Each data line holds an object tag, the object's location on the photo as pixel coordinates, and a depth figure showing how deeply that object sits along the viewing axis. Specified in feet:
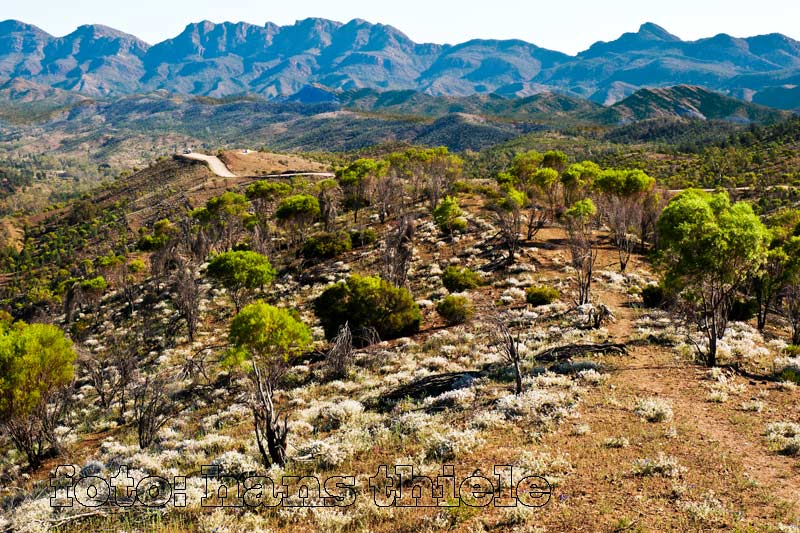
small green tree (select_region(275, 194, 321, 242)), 202.80
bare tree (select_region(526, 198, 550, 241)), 175.34
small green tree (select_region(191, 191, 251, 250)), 234.17
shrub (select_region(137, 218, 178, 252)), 228.22
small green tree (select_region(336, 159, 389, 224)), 247.50
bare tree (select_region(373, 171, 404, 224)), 234.79
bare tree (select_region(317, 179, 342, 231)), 225.35
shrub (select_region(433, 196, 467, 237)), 184.59
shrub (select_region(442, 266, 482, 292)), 137.49
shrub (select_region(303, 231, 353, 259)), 190.70
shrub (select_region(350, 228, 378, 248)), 197.77
